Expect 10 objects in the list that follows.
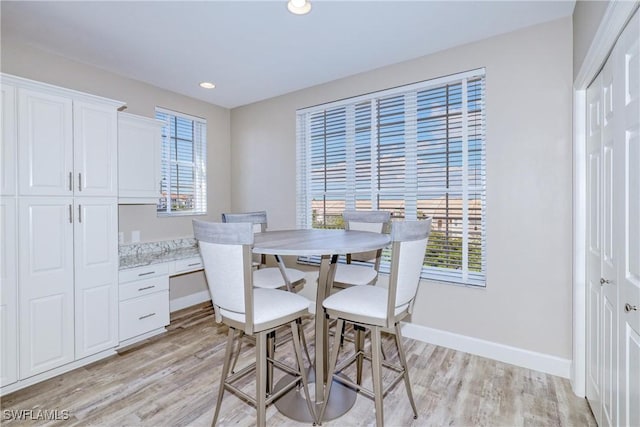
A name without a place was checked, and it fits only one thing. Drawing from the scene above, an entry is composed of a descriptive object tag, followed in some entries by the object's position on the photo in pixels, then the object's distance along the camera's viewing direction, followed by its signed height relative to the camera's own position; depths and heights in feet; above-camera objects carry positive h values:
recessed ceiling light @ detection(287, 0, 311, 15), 7.05 +4.71
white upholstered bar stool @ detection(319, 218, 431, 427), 5.40 -1.70
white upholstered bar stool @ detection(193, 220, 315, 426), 5.08 -1.50
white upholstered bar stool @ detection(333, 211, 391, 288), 8.38 -1.42
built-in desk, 9.41 -2.28
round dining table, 5.60 -1.43
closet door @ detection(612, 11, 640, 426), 4.14 +0.02
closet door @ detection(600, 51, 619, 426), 5.05 -0.81
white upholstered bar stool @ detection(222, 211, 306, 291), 8.06 -1.70
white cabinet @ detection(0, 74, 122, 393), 7.20 -0.41
